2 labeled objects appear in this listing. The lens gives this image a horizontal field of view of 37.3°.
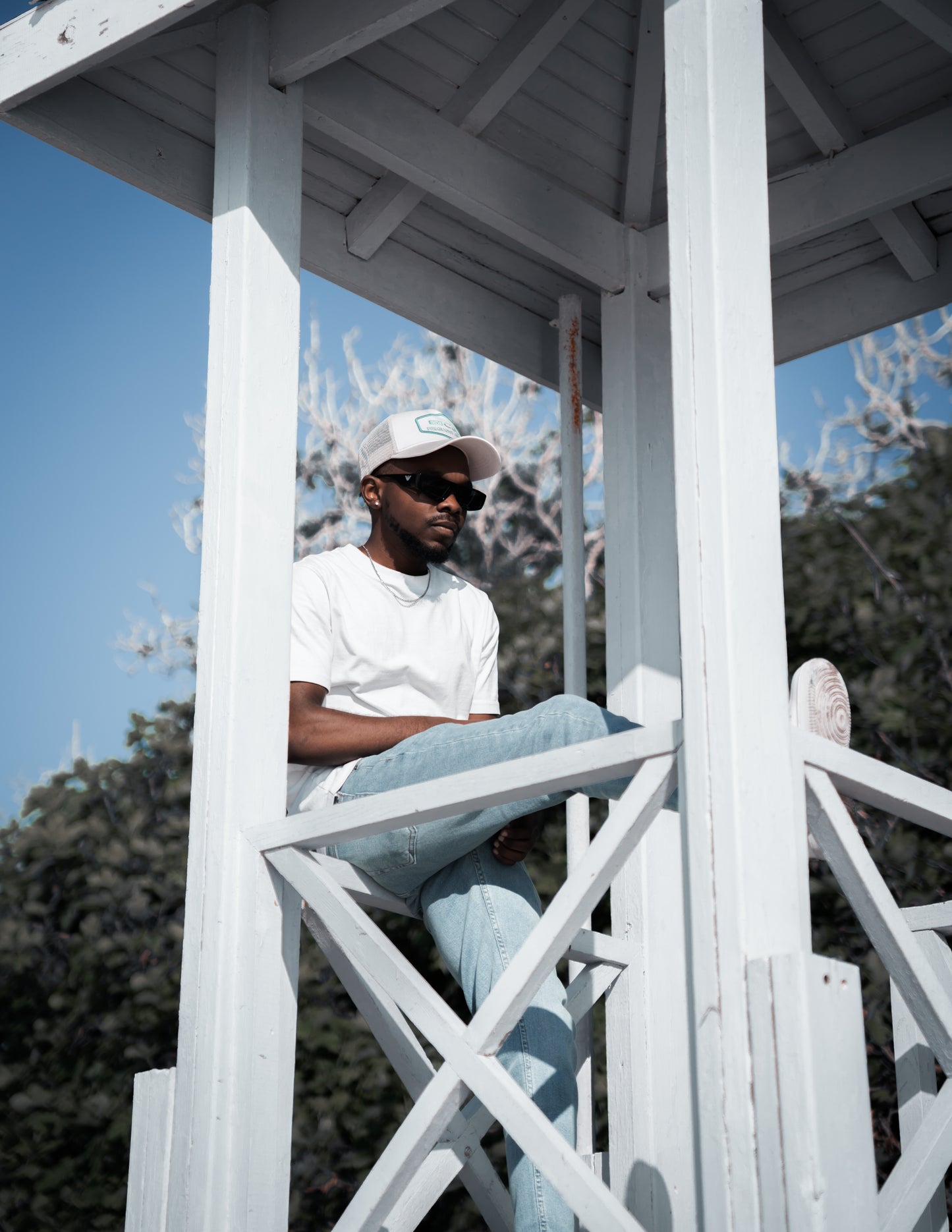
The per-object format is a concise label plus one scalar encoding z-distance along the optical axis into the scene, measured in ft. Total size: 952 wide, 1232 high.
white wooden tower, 6.25
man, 8.59
